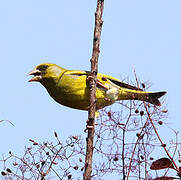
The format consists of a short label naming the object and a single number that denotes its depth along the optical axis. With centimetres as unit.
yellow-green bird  880
